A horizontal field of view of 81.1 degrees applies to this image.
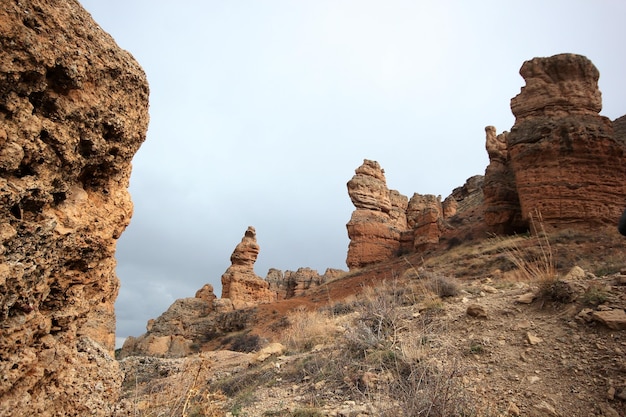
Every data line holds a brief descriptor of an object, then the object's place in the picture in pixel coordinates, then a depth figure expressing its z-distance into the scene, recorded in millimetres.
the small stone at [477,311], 5844
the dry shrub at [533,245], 14870
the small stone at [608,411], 3305
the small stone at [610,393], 3482
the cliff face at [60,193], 1731
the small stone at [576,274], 6988
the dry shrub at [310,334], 7933
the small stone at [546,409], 3410
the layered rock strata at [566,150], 17609
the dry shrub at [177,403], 2534
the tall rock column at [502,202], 20766
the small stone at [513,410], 3498
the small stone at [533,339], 4707
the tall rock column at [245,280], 30703
